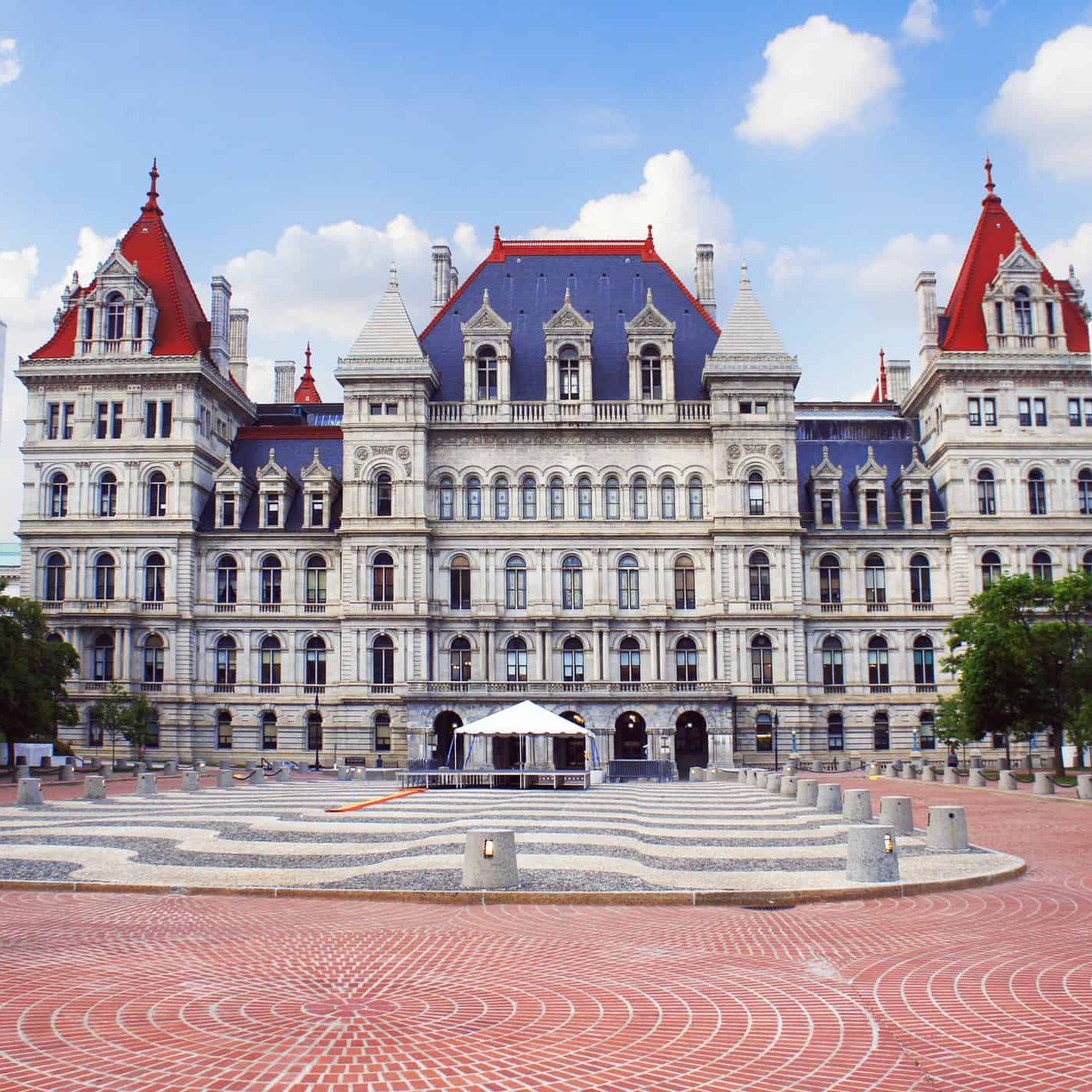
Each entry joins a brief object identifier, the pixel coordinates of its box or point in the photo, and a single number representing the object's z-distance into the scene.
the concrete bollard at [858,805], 28.14
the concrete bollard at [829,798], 32.53
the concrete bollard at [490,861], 18.22
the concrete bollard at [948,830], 22.45
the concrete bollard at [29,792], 36.47
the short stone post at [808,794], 36.28
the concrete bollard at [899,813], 24.98
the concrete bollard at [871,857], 18.61
